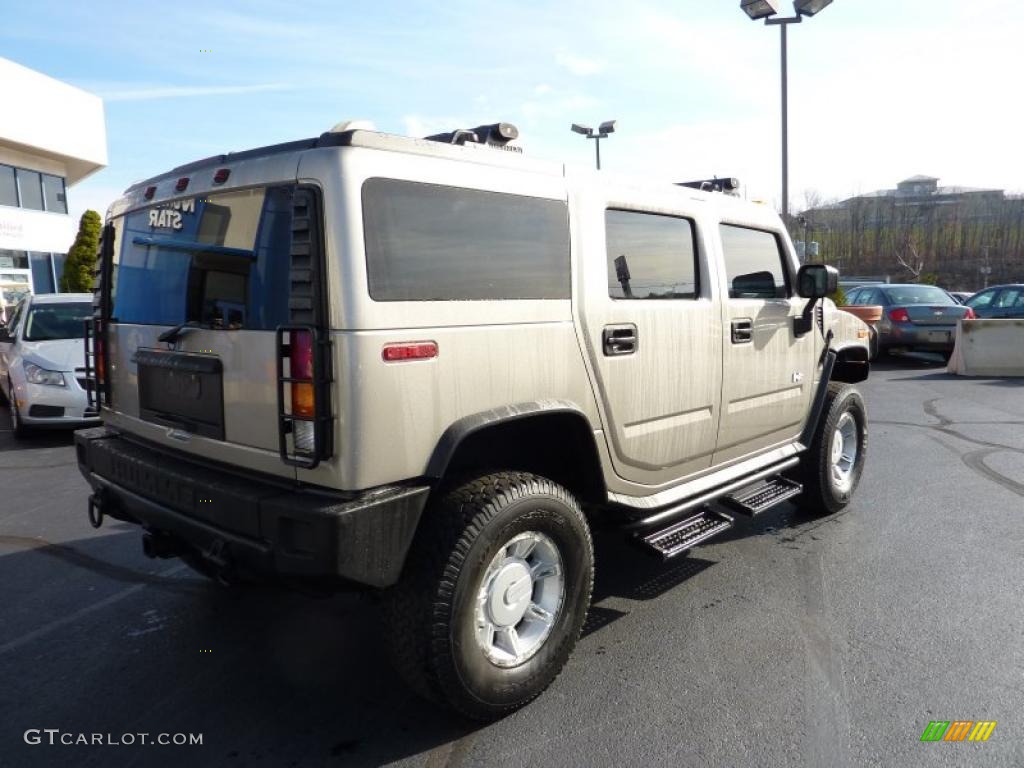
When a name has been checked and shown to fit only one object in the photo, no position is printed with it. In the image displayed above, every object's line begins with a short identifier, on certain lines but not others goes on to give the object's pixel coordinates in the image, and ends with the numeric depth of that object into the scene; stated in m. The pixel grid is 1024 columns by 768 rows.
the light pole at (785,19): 13.06
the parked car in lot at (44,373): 7.57
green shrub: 23.58
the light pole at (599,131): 19.64
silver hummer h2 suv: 2.42
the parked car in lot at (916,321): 13.84
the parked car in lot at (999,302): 15.05
